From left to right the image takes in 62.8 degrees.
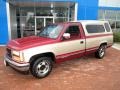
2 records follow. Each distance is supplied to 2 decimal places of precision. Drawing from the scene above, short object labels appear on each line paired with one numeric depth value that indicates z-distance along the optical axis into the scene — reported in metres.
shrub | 9.35
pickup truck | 3.33
